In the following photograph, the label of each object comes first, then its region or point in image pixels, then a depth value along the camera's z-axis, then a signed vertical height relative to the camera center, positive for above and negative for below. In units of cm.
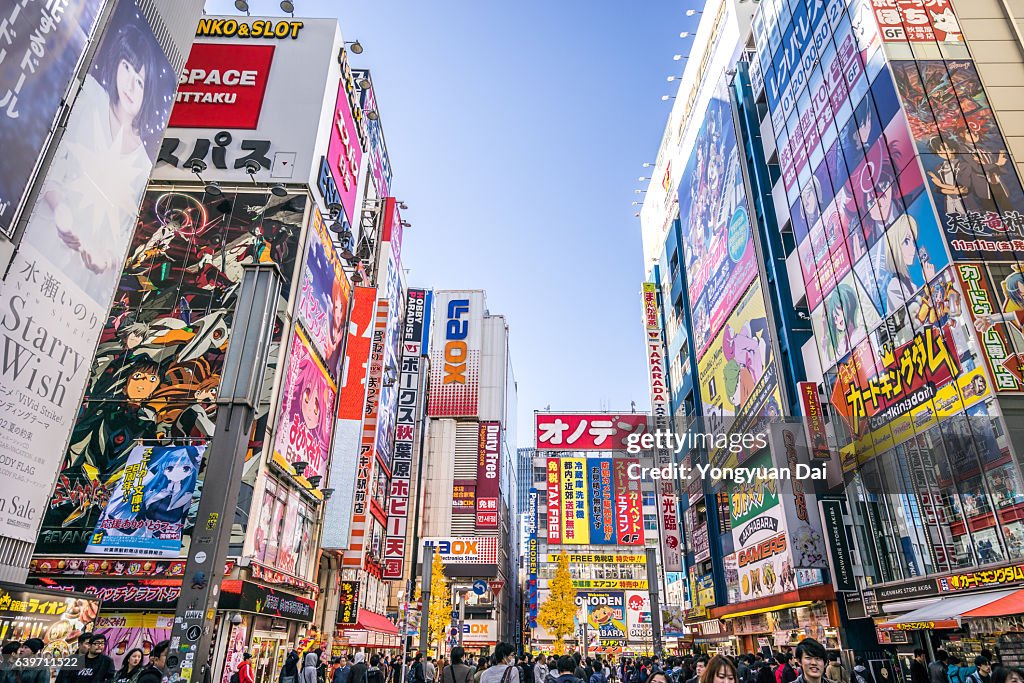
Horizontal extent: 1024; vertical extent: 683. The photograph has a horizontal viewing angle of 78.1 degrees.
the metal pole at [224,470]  701 +189
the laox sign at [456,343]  7119 +3054
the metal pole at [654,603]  2630 +113
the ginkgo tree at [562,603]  4238 +182
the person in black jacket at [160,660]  655 -32
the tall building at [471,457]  6100 +1676
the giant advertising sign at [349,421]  2876 +910
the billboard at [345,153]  2920 +2106
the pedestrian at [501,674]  748 -46
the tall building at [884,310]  1731 +1051
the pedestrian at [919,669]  1323 -67
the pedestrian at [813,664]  435 -19
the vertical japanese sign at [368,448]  3100 +860
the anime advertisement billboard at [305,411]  2370 +815
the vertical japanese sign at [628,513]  6347 +1110
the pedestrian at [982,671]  977 -53
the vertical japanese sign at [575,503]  6372 +1203
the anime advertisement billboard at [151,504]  1906 +353
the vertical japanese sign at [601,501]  6419 +1228
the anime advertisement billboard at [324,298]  2584 +1338
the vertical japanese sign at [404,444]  4044 +1197
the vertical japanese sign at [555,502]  6347 +1209
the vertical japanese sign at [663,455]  4266 +1384
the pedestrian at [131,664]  759 -40
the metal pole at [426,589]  1922 +121
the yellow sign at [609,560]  6438 +668
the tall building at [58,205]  1115 +776
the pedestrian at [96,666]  798 -45
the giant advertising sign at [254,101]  2575 +2073
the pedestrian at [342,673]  1316 -83
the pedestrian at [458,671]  877 -51
